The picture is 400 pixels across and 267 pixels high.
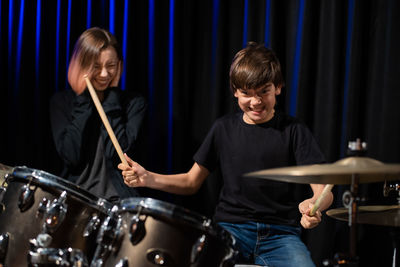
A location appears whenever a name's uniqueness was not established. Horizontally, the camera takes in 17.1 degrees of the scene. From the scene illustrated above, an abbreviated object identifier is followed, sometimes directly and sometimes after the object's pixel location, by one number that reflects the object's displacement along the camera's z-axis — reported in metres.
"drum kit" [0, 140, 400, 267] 2.87
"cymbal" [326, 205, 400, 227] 3.08
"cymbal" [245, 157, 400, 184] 2.73
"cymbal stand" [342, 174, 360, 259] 2.86
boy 3.21
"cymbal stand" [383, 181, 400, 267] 3.17
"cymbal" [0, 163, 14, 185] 3.29
